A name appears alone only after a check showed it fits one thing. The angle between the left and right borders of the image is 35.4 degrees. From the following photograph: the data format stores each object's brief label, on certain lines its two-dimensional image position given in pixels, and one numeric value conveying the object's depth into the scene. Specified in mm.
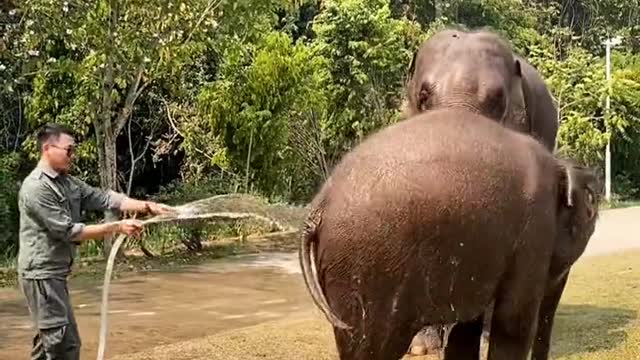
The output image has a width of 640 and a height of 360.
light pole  25750
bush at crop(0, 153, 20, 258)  13757
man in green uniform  4914
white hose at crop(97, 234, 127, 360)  4743
